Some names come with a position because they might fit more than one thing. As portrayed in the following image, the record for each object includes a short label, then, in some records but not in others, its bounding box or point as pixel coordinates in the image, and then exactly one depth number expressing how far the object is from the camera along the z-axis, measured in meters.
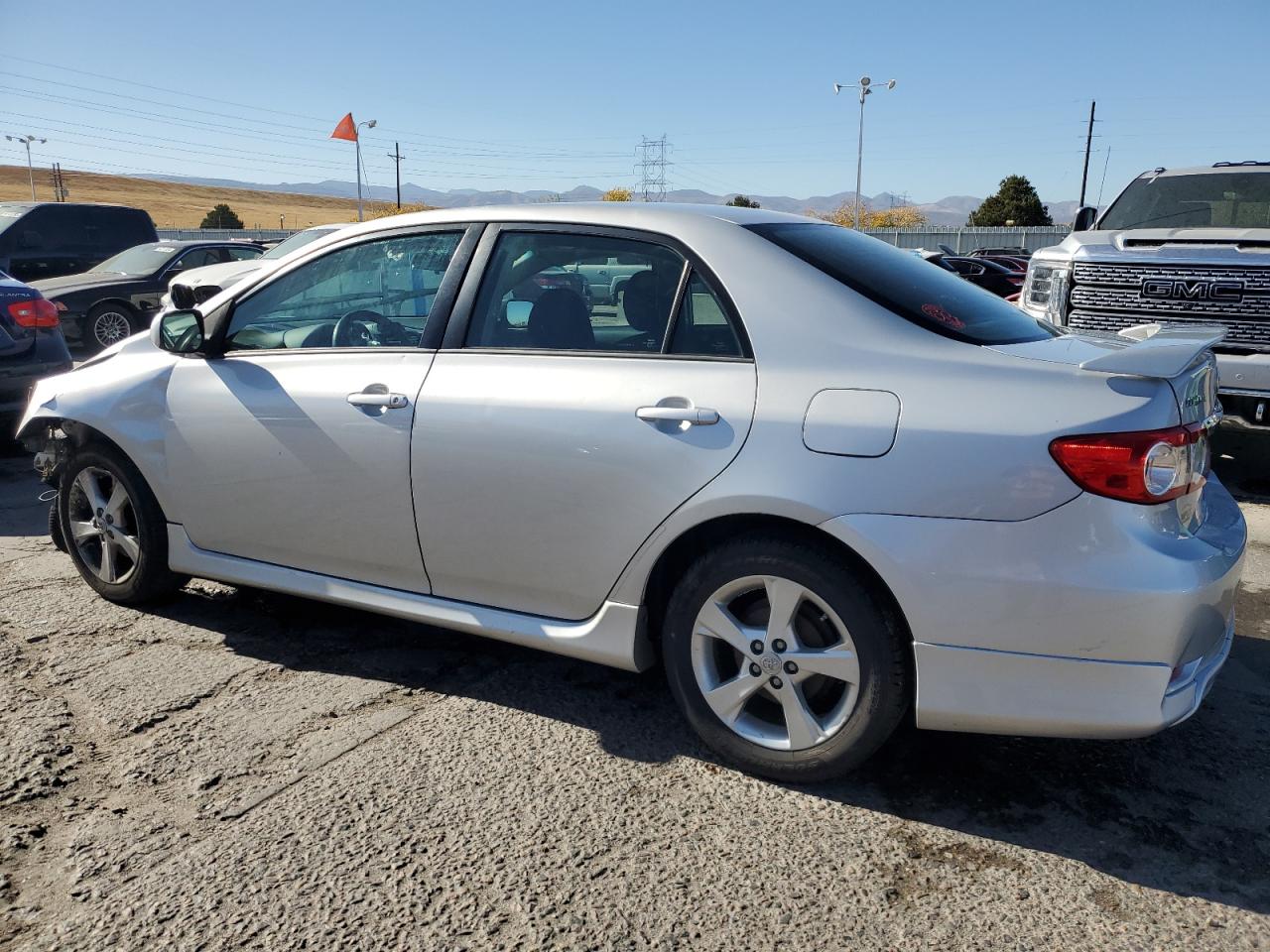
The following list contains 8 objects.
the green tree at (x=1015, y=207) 62.94
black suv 13.22
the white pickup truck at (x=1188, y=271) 6.16
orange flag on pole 27.33
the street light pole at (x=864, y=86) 49.30
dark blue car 7.20
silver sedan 2.48
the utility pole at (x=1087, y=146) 70.94
